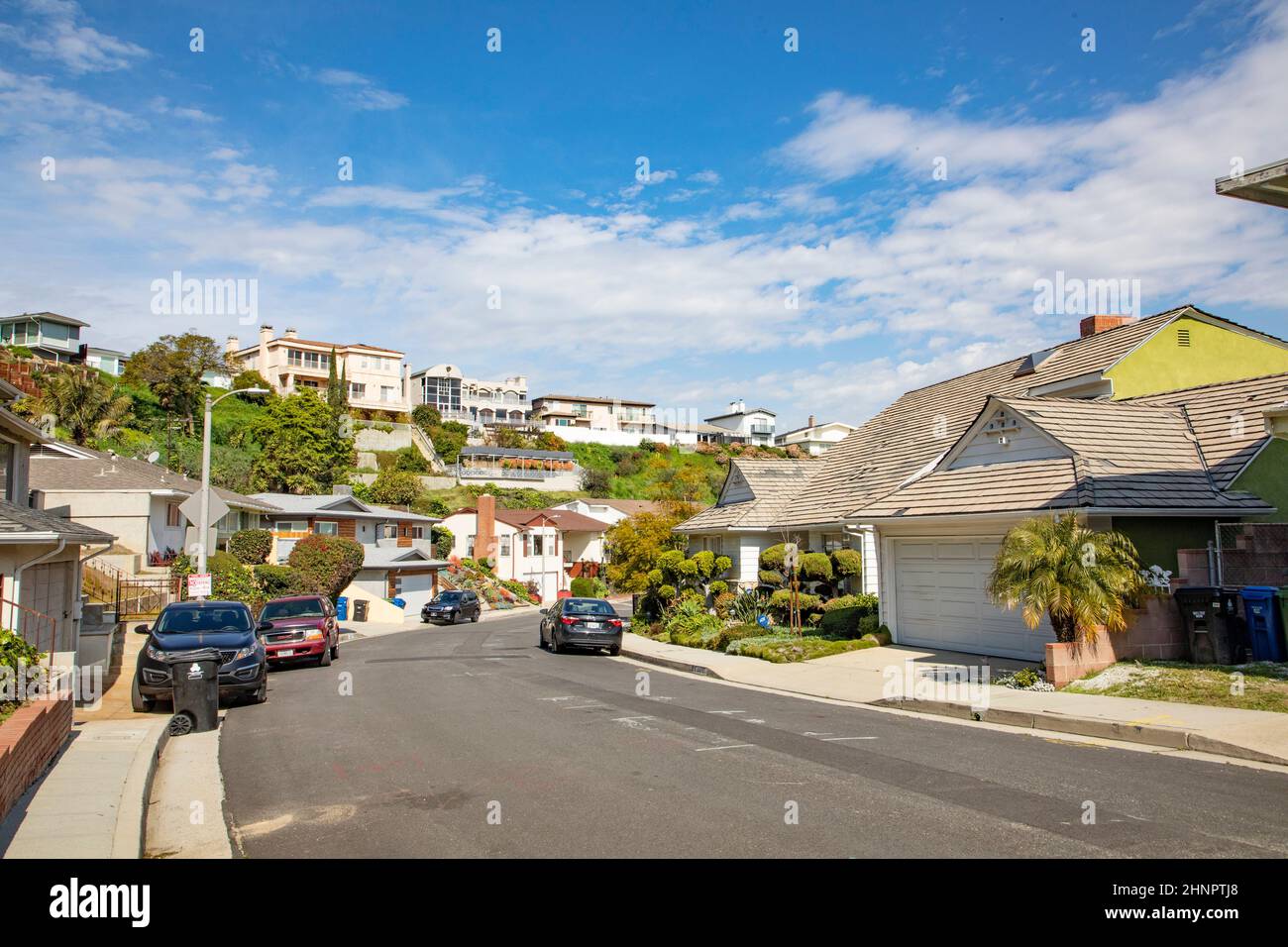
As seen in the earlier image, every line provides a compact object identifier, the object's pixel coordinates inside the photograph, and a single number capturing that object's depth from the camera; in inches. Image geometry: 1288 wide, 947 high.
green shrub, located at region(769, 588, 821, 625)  1021.8
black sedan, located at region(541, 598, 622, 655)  1032.2
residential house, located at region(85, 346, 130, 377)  3447.3
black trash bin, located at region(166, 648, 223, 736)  521.3
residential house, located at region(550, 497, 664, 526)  3100.4
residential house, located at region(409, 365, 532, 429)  4050.2
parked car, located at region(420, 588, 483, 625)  1844.2
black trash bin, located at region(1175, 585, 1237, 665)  575.5
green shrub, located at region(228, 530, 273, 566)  1654.8
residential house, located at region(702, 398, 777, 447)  4911.4
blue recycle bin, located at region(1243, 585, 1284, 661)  561.0
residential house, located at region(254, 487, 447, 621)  1882.4
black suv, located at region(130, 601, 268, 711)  576.1
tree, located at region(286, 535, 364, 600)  1628.9
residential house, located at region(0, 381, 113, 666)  597.9
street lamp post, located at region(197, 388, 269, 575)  912.9
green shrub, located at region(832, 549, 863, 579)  1007.6
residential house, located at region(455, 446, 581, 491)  3297.2
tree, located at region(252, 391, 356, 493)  2442.2
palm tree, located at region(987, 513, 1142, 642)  578.9
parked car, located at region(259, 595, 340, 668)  882.1
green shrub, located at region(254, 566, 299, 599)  1509.6
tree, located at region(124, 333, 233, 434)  2481.5
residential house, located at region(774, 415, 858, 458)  4441.7
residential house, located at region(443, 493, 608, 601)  2628.0
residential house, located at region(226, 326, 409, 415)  3388.3
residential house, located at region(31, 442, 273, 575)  1344.7
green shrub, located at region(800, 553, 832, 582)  1023.6
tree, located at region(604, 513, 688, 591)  1430.9
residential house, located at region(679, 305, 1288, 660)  665.6
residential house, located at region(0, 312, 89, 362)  2876.5
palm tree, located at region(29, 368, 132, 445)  1897.1
